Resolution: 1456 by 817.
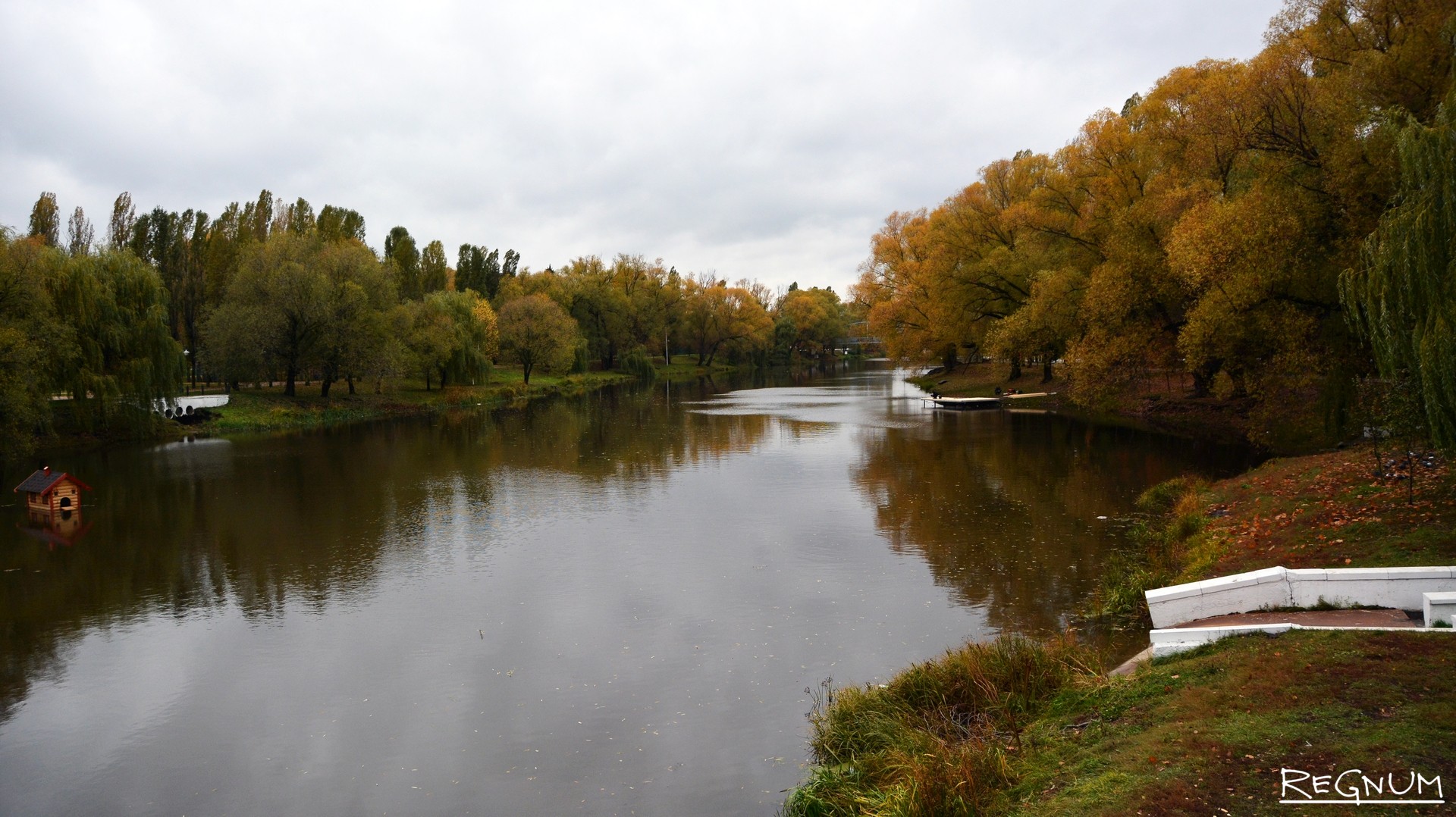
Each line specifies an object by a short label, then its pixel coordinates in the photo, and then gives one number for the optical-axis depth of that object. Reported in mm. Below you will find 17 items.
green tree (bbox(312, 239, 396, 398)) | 46344
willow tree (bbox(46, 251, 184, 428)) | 33750
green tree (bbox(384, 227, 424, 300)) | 68625
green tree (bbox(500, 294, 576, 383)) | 66875
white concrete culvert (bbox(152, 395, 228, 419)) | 38747
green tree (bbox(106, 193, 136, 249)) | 55781
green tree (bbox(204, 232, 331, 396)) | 44062
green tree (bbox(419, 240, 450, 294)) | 74688
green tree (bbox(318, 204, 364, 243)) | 61969
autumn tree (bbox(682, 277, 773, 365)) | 97500
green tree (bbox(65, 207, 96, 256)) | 61938
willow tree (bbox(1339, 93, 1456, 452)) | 9422
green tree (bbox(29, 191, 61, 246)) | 56469
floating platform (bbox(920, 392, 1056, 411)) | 44469
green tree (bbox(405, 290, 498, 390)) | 53812
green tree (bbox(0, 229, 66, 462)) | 27391
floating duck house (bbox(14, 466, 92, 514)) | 21156
